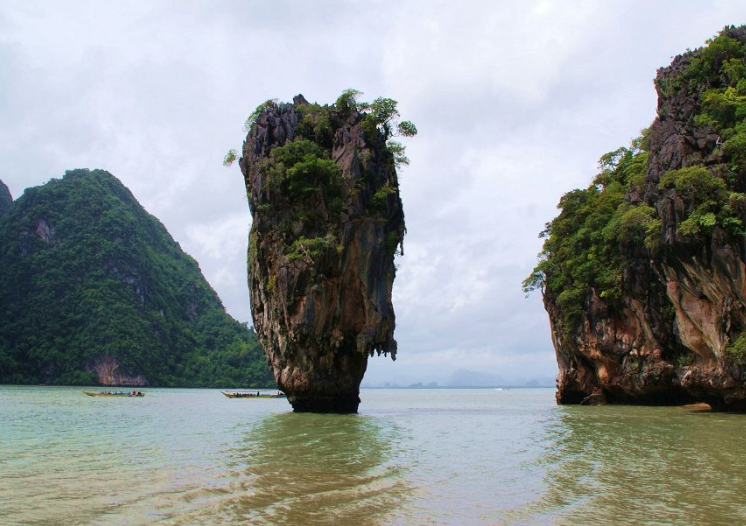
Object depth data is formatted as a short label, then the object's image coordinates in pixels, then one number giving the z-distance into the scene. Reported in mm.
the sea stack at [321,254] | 25156
